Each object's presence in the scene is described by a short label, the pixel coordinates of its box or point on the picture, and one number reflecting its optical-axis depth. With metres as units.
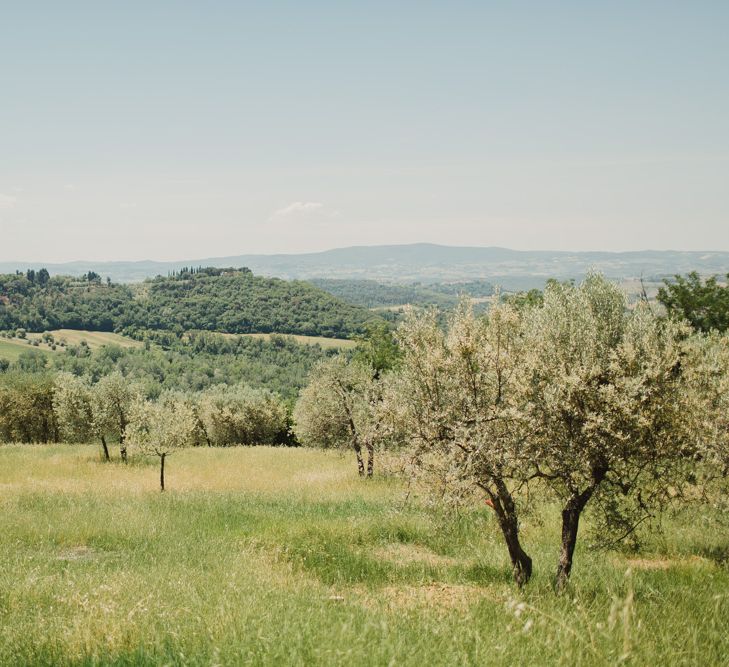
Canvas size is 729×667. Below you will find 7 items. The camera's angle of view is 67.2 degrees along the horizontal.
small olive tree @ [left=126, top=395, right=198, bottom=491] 31.61
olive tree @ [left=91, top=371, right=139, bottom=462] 44.78
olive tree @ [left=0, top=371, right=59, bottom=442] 70.25
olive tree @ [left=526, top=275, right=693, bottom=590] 9.80
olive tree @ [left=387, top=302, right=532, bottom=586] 10.25
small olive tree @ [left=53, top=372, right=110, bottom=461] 48.12
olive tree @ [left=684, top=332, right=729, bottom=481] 10.71
